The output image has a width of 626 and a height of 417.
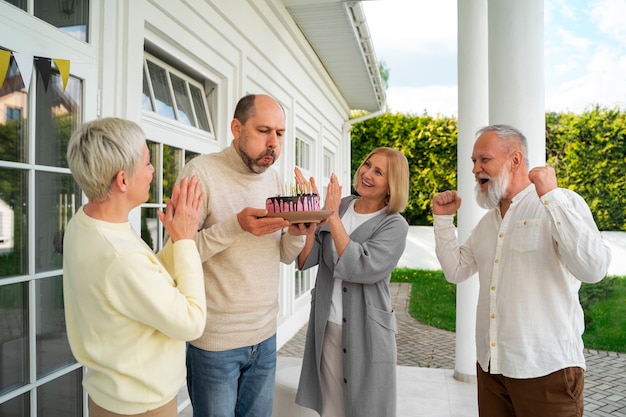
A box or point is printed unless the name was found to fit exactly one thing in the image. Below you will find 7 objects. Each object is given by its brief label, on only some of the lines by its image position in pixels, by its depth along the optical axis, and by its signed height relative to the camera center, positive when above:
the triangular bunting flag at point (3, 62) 1.65 +0.53
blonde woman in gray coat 1.98 -0.38
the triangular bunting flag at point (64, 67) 1.88 +0.58
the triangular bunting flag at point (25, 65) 1.74 +0.55
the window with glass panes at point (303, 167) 6.64 +0.66
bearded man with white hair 1.64 -0.26
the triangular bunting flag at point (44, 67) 1.86 +0.58
